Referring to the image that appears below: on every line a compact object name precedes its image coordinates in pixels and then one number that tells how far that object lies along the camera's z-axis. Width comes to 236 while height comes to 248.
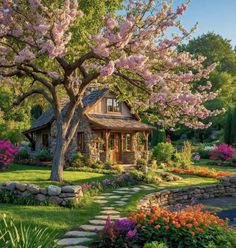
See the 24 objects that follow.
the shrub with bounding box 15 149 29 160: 28.86
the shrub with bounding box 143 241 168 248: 5.94
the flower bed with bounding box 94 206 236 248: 6.72
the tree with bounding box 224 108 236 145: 36.62
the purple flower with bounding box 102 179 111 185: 15.40
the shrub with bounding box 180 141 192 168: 23.92
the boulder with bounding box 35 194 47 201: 11.05
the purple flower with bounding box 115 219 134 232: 7.09
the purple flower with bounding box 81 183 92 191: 12.66
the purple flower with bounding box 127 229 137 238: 6.75
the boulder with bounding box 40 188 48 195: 11.09
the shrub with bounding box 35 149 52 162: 26.33
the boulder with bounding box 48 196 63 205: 11.01
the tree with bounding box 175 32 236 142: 50.94
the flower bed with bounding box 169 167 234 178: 20.27
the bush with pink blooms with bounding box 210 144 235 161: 29.12
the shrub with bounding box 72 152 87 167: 23.52
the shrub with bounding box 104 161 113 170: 23.55
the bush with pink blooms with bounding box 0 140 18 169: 19.82
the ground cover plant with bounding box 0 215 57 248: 4.74
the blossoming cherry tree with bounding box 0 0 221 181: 11.40
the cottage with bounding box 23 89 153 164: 25.59
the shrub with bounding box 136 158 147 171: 23.84
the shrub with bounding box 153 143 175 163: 26.23
